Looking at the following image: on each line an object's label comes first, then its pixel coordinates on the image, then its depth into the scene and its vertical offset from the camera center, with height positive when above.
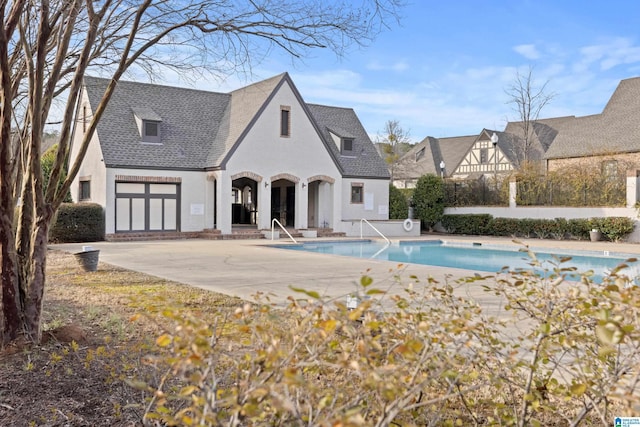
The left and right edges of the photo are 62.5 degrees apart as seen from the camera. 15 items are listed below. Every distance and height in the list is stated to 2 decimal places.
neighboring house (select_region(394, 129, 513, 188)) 42.94 +4.53
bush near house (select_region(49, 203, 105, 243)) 19.72 -0.56
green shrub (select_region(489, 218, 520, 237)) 24.89 -0.76
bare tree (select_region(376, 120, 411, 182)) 43.25 +5.91
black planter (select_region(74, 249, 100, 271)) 10.99 -1.05
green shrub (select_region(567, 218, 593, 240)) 22.59 -0.72
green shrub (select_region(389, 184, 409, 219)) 28.17 +0.24
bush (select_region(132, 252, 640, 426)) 1.76 -0.60
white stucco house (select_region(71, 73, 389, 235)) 21.73 +2.17
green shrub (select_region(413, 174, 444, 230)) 27.67 +0.61
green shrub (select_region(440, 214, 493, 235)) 26.12 -0.65
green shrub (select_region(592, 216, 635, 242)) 21.61 -0.61
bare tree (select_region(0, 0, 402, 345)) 4.62 +1.81
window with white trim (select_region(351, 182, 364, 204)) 27.14 +0.92
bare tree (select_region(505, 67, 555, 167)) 33.38 +7.35
